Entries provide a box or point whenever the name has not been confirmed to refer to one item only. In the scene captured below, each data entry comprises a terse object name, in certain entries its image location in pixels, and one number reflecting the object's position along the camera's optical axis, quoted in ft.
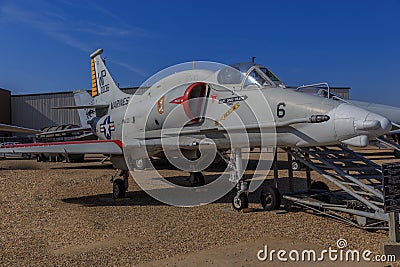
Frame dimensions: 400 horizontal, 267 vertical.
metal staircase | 19.51
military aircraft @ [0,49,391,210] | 19.44
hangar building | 147.43
